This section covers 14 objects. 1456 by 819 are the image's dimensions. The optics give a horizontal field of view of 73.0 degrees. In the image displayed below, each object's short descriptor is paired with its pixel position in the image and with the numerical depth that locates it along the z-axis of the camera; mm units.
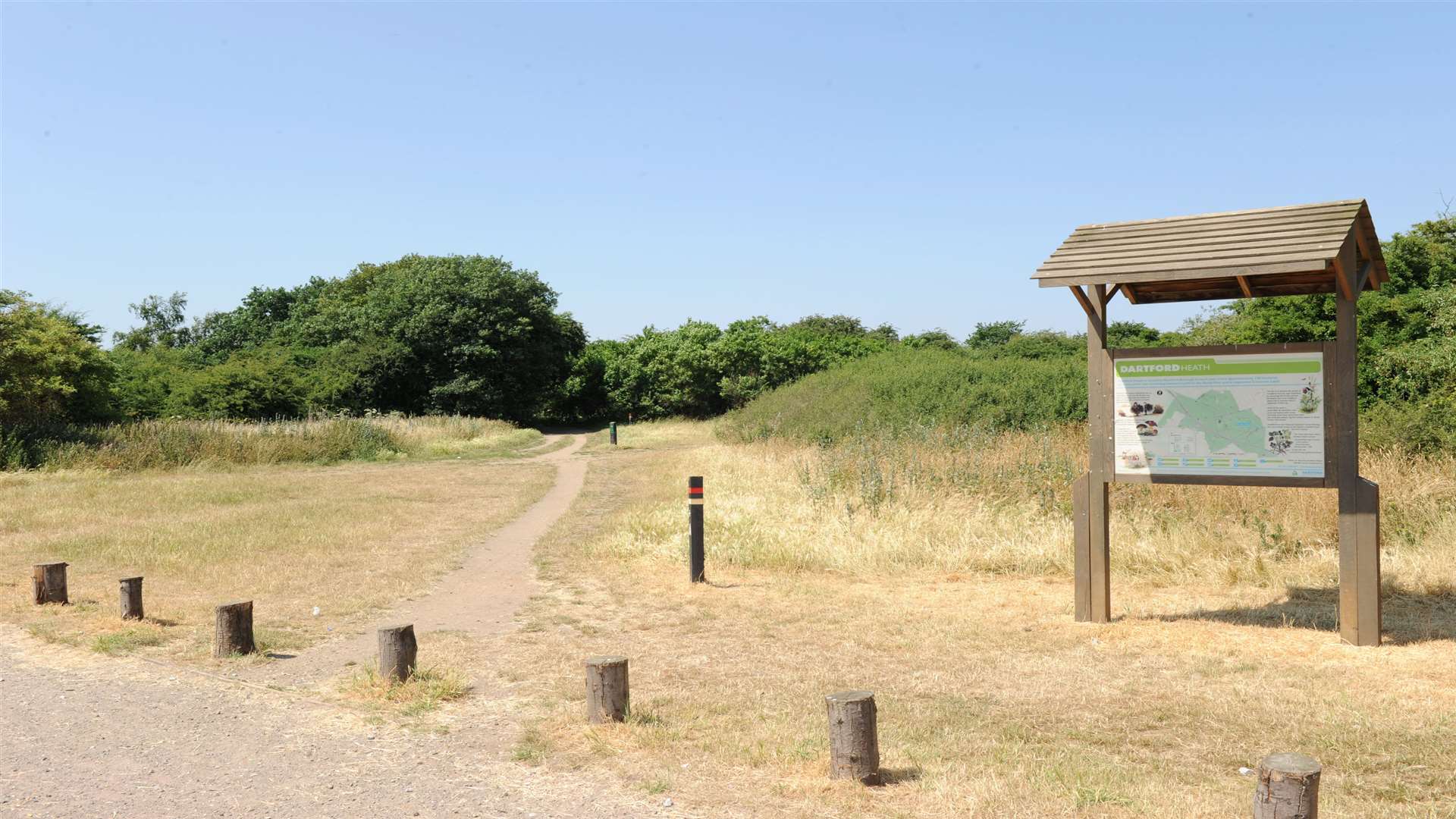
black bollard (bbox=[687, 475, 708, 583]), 10117
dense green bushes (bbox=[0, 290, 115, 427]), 22984
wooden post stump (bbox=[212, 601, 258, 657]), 7184
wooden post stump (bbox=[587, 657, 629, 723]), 5488
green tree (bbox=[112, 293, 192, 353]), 77750
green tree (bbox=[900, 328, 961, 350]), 55269
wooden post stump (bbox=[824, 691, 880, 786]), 4574
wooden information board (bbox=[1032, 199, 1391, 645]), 7191
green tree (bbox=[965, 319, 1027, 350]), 66250
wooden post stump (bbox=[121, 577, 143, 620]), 8258
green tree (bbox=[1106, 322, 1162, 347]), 48144
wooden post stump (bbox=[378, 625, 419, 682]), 6281
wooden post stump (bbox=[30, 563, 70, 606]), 8969
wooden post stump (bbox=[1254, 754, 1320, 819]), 3543
